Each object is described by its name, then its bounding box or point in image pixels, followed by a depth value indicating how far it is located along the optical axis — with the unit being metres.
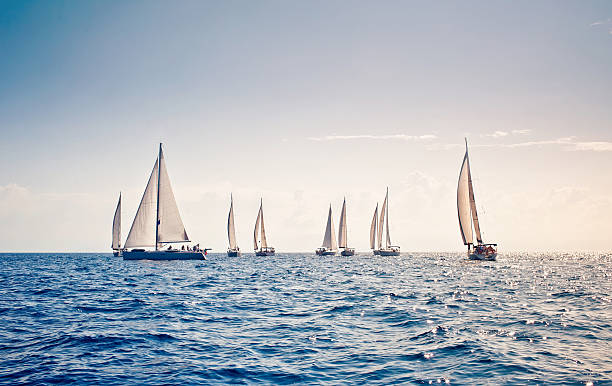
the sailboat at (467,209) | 75.44
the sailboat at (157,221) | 68.25
